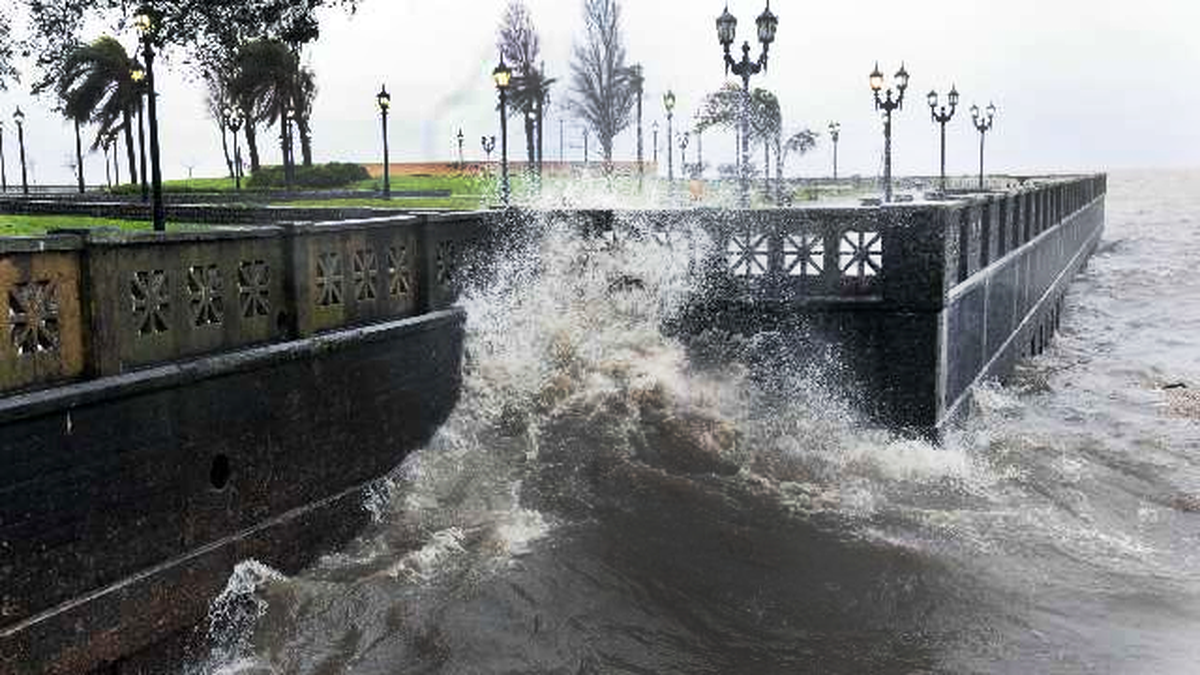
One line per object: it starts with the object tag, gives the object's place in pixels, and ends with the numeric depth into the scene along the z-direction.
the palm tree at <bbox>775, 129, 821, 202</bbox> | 105.00
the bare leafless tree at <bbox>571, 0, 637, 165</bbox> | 73.06
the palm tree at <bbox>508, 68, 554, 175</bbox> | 66.62
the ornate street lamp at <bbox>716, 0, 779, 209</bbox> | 23.89
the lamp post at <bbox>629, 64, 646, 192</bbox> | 76.69
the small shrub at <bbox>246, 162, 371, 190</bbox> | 60.47
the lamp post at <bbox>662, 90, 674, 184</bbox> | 53.59
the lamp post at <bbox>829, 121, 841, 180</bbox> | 89.88
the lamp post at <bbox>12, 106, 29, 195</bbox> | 75.81
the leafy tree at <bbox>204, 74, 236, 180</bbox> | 75.12
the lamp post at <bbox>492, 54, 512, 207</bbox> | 24.19
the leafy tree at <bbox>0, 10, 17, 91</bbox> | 29.27
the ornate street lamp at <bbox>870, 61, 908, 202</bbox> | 34.69
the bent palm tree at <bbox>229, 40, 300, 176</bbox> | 58.38
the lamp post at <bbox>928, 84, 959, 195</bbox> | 52.05
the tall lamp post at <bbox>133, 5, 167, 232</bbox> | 19.88
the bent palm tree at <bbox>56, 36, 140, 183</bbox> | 61.97
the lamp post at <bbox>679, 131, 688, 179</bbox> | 79.85
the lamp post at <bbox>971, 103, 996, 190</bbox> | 69.69
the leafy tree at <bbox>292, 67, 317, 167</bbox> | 62.58
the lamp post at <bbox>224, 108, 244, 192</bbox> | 70.14
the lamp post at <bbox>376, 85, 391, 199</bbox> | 41.75
